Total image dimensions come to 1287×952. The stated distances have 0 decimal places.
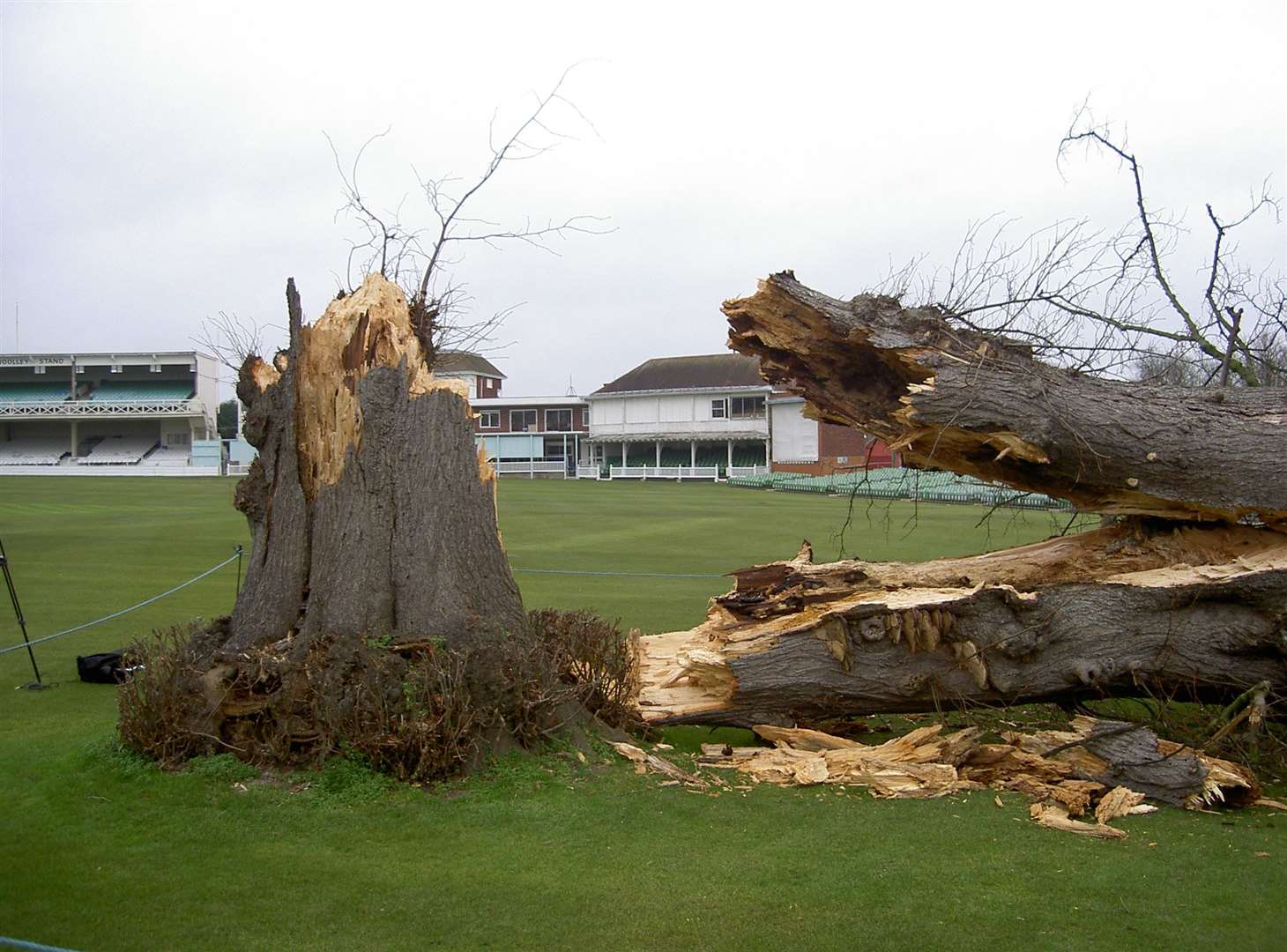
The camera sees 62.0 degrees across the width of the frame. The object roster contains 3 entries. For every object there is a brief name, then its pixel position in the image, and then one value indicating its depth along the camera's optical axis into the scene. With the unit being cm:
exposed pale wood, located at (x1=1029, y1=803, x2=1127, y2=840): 558
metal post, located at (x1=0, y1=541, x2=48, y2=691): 872
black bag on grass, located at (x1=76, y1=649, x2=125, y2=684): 916
